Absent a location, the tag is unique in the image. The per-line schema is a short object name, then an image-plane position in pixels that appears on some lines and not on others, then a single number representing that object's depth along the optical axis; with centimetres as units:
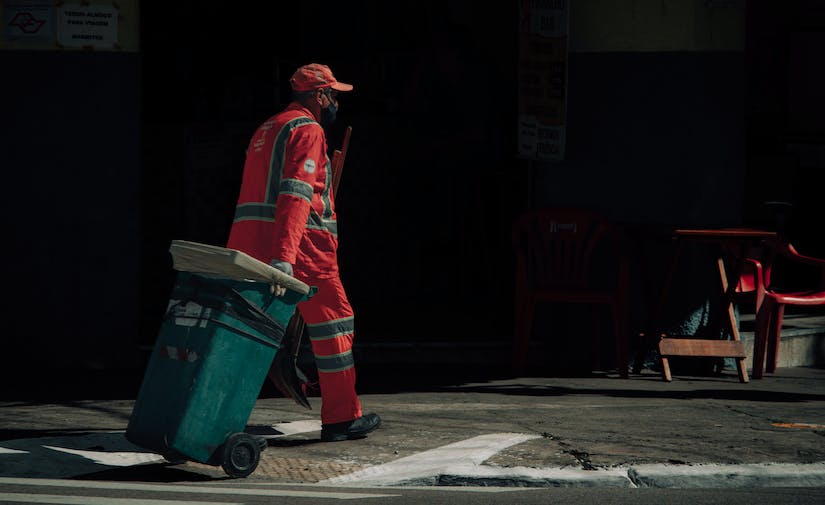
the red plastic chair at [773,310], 1991
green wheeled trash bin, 1258
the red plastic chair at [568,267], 1936
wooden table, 1893
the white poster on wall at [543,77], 2003
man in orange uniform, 1376
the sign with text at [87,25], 1936
